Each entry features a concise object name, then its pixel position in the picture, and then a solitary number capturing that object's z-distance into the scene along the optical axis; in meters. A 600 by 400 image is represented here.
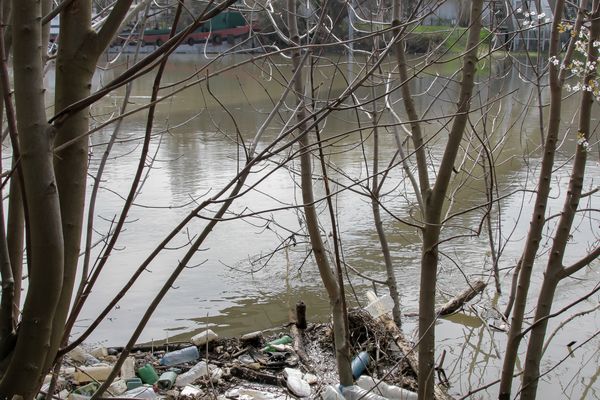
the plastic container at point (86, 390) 3.80
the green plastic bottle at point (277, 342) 4.80
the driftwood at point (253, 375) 4.34
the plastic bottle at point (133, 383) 4.07
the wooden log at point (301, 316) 5.25
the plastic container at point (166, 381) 4.17
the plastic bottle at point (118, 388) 3.87
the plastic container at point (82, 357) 4.45
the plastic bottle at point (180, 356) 4.55
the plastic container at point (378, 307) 4.91
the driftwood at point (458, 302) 5.57
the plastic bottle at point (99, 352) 4.74
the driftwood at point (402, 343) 4.27
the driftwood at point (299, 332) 4.69
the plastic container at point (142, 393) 3.88
